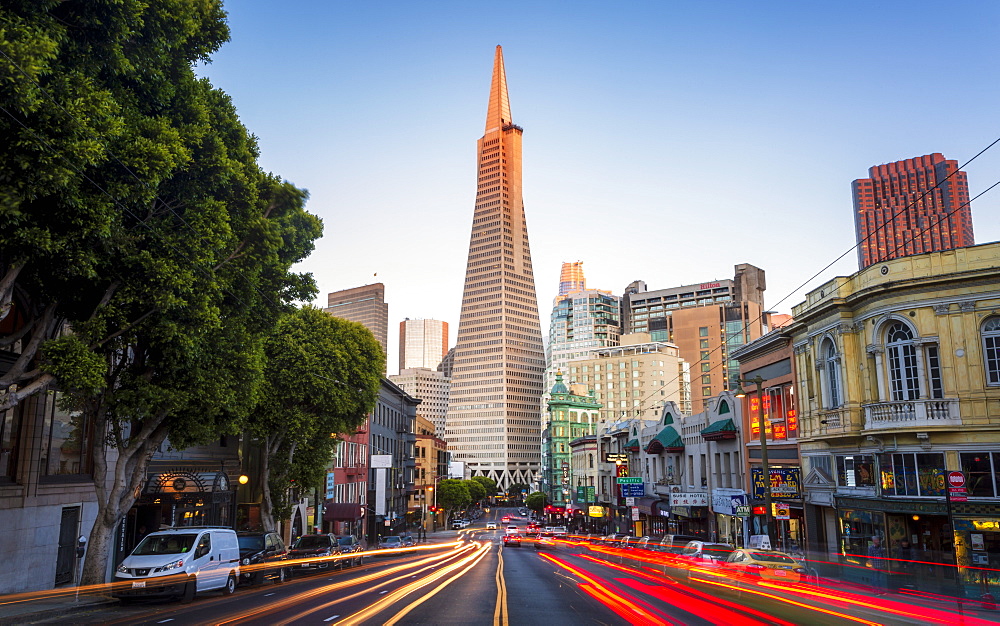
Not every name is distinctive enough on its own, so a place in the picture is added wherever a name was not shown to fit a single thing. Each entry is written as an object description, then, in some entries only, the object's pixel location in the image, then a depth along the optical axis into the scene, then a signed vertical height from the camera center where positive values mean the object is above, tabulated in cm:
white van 1827 -283
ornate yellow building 2462 +200
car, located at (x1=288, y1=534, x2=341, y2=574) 3110 -419
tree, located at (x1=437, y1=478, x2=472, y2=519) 11619 -566
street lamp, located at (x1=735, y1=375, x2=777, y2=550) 2725 -58
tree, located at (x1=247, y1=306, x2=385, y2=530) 3412 +318
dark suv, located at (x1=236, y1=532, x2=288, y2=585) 2470 -358
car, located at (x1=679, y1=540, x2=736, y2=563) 2741 -366
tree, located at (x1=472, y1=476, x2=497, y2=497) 18526 -649
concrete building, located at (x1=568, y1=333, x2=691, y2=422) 16512 +2000
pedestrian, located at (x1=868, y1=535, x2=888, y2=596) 2202 -356
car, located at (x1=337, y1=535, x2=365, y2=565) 3641 -478
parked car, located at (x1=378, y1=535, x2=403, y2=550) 5082 -594
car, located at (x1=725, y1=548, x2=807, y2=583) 2358 -353
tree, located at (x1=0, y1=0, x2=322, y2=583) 1269 +503
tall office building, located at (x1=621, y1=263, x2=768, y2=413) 14425 +2740
